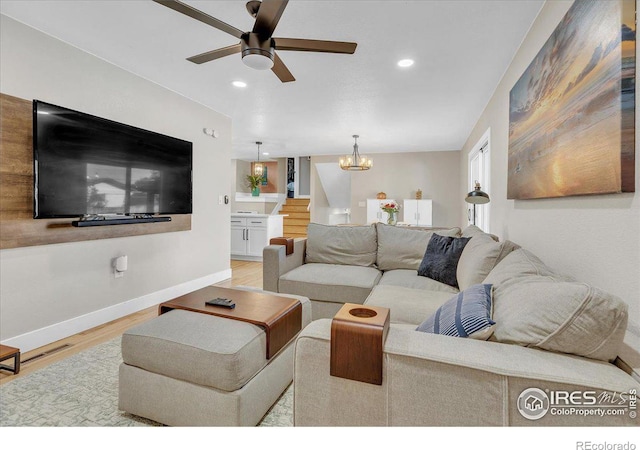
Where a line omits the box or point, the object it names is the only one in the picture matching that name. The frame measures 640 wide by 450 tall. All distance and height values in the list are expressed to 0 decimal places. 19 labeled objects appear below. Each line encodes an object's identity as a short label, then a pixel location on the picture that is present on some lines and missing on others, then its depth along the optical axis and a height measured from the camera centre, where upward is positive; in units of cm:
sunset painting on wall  108 +51
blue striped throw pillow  94 -32
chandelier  602 +111
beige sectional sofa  71 -37
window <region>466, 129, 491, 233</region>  397 +73
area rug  152 -98
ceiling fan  169 +108
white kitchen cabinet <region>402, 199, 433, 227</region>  690 +19
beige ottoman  132 -69
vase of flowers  521 +19
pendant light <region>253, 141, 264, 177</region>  812 +129
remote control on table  175 -48
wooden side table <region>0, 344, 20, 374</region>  190 -84
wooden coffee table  157 -50
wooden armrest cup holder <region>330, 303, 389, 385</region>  81 -34
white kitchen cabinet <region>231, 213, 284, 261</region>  611 -28
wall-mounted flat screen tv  224 +45
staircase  819 +8
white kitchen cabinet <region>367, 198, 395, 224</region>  708 +22
